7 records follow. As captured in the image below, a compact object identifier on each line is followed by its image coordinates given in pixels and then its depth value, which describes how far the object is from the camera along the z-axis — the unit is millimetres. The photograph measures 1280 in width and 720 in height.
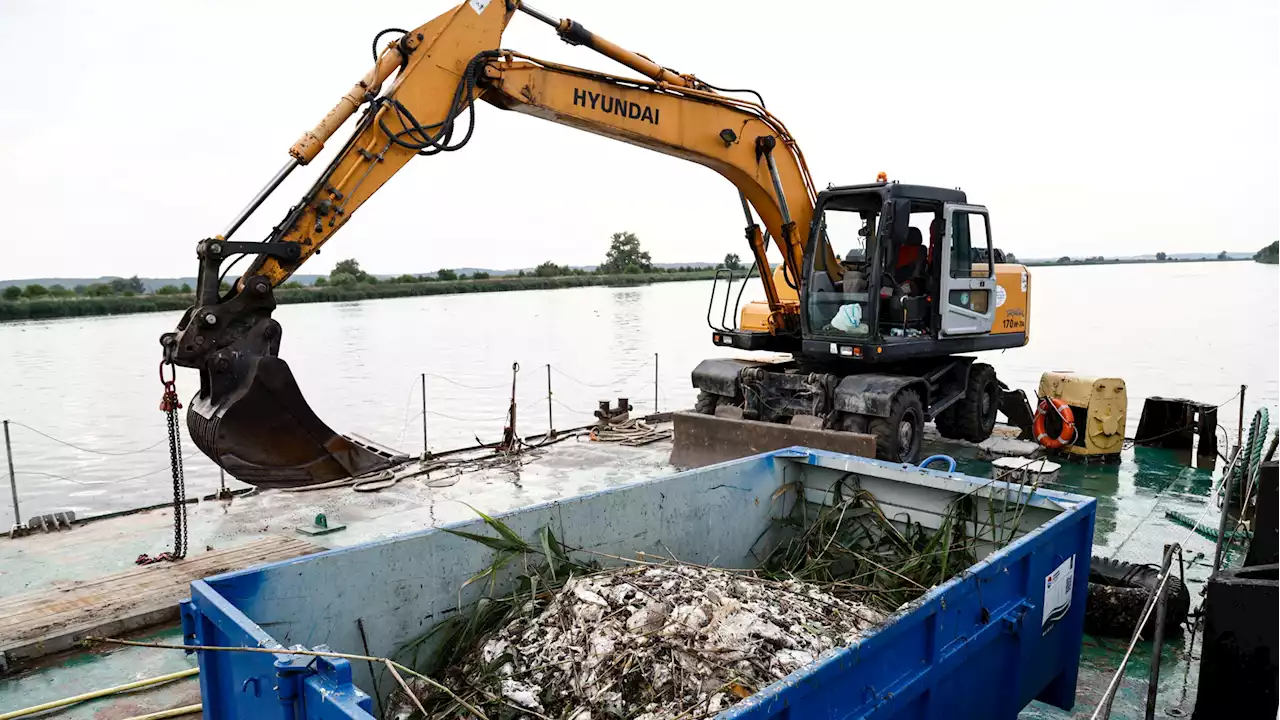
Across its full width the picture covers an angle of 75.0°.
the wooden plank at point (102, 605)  5074
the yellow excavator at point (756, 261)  7125
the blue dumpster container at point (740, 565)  2711
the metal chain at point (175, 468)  6191
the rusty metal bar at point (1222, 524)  4471
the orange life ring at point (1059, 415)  9914
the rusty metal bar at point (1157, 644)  3123
